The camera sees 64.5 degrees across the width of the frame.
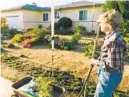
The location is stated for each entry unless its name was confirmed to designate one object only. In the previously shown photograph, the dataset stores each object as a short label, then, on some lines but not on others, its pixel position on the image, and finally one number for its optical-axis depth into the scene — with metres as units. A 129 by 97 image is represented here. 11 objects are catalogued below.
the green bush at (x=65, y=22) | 8.91
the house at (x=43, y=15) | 8.65
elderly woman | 1.23
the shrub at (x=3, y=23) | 9.31
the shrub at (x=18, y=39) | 5.93
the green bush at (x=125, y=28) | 4.96
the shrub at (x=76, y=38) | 5.18
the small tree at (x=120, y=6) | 6.03
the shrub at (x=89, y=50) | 3.94
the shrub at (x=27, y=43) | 5.32
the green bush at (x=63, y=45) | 4.82
